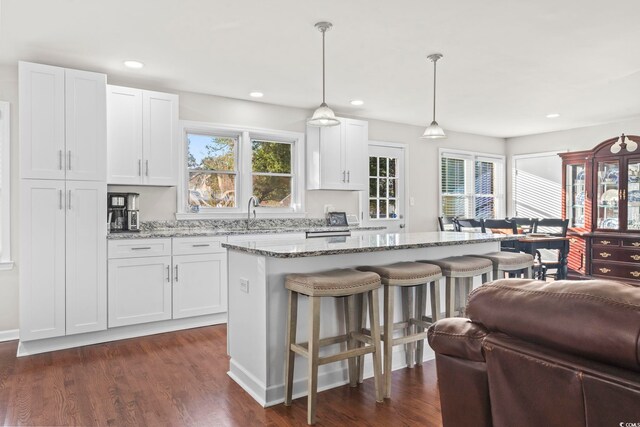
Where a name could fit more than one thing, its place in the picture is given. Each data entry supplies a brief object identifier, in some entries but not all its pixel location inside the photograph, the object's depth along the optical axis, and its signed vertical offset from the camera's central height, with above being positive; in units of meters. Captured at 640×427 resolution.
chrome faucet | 4.95 +0.08
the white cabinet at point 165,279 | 3.78 -0.62
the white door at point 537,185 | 7.10 +0.44
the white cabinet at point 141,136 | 4.02 +0.72
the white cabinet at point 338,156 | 5.36 +0.70
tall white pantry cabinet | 3.45 +0.09
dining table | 4.86 -0.39
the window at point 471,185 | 7.05 +0.45
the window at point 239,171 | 4.85 +0.48
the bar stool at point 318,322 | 2.29 -0.62
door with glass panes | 6.17 +0.32
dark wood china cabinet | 5.73 +0.04
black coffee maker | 4.15 +0.00
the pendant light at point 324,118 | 3.28 +0.71
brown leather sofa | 0.89 -0.34
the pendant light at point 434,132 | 3.86 +0.71
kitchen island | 2.52 -0.54
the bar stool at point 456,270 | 2.92 -0.40
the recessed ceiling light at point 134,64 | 3.76 +1.30
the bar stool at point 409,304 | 2.60 -0.63
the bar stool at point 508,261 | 3.23 -0.38
